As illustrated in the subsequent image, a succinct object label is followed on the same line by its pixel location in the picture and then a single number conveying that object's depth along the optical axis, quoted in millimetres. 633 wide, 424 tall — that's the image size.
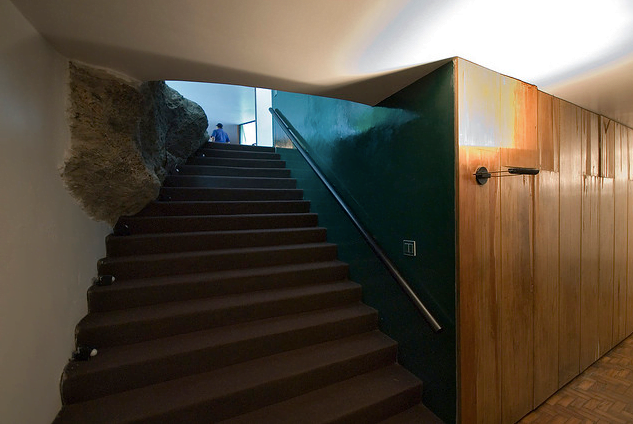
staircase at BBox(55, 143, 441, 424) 1528
